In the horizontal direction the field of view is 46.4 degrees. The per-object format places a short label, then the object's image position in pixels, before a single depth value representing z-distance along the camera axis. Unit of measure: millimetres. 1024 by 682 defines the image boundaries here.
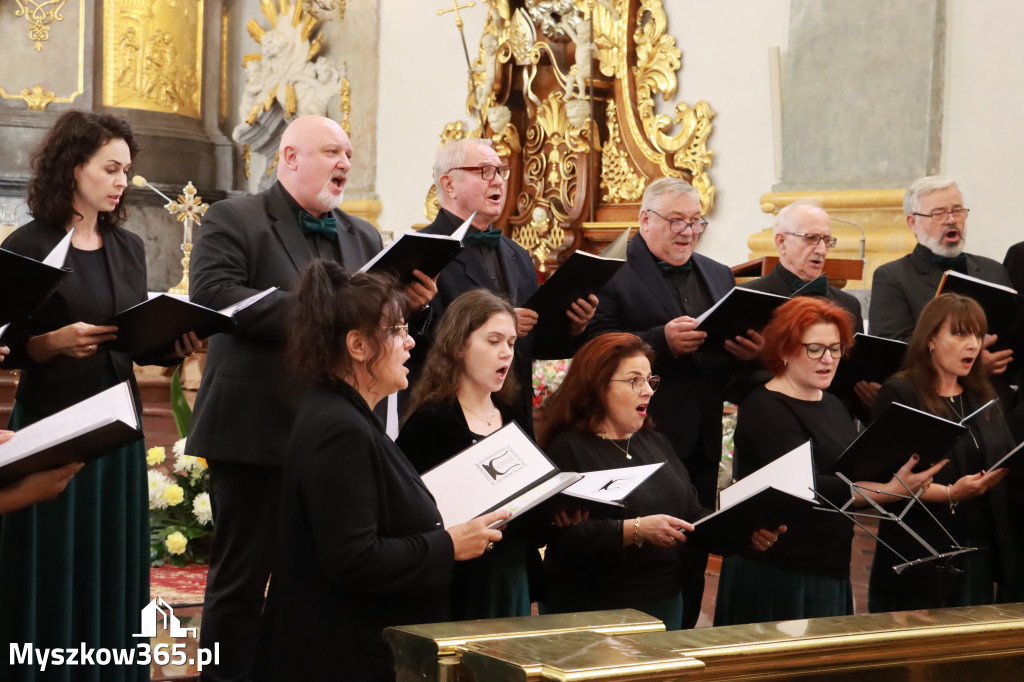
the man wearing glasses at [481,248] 3756
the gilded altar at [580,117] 7582
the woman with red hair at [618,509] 2939
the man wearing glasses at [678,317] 3762
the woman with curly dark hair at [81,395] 3098
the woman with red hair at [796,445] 3201
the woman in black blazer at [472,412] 2842
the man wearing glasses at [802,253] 4086
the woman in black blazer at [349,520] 2201
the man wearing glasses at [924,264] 4238
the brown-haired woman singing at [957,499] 3430
